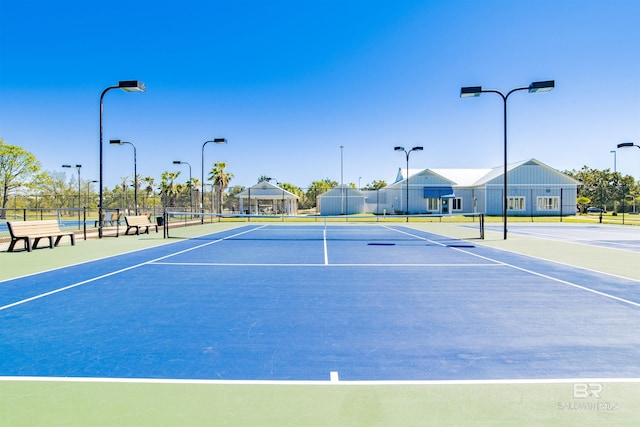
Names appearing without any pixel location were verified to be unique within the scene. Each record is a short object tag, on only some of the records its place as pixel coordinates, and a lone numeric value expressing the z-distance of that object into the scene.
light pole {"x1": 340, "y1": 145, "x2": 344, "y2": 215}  46.99
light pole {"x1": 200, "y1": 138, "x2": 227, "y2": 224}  25.58
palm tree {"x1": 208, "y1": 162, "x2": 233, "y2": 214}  65.19
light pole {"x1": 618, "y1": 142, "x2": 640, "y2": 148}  26.61
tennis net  19.38
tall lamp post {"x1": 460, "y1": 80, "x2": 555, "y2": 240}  15.58
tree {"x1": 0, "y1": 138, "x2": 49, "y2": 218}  46.78
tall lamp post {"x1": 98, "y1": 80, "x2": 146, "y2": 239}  15.06
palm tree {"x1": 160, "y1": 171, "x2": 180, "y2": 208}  70.31
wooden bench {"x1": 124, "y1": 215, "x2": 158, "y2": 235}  19.11
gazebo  37.47
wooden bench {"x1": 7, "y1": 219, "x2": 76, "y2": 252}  12.74
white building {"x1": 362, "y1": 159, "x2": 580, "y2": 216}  47.97
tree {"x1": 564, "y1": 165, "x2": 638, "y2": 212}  78.56
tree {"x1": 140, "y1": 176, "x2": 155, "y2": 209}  77.81
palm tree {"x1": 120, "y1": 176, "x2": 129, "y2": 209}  77.36
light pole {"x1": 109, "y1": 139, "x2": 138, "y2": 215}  24.67
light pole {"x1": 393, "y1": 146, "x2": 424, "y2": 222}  31.00
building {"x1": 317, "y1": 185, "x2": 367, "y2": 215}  48.09
